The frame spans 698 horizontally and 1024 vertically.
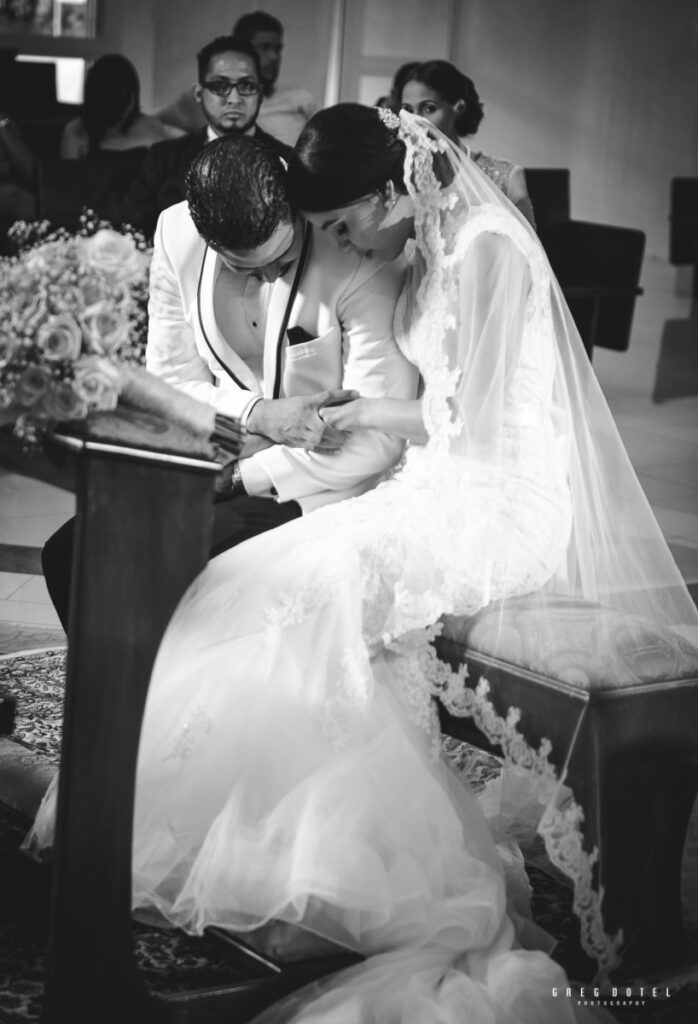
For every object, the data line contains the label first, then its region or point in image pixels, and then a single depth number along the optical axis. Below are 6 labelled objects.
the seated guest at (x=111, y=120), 7.38
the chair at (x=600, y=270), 8.12
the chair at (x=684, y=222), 13.86
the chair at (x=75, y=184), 6.45
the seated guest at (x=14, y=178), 6.94
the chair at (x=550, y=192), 9.76
